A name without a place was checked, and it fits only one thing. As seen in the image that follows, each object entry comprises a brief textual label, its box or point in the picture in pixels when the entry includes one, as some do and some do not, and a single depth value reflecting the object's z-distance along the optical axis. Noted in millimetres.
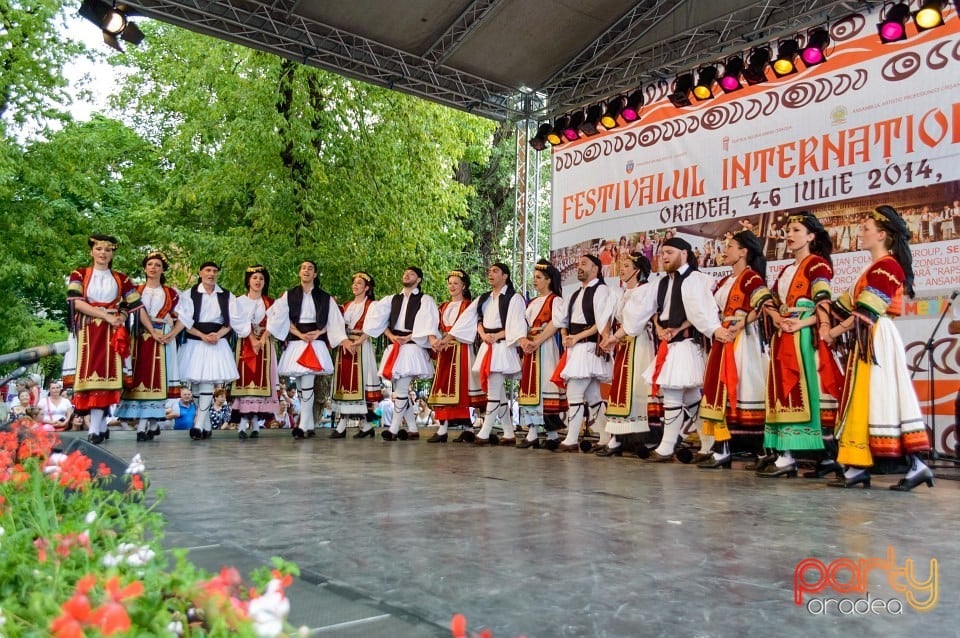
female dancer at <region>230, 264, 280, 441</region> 8039
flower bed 1120
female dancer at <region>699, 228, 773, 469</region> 5590
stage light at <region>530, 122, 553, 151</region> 8906
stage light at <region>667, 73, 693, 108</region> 7566
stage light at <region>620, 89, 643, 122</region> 8031
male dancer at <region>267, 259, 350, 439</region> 8102
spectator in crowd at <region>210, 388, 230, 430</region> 11433
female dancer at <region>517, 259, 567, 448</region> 7684
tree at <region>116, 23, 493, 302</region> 10688
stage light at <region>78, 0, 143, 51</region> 6957
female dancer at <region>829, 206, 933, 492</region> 4512
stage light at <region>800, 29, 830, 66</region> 6512
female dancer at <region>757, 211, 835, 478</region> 5145
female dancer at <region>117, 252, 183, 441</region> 7348
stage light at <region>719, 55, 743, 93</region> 7135
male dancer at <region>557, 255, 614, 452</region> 7125
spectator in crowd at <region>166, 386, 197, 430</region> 10250
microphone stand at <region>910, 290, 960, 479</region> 5965
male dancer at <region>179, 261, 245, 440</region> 7703
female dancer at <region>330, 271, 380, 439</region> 8438
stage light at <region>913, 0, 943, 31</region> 5781
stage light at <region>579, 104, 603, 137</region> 8438
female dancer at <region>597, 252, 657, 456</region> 6551
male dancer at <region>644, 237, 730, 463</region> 6074
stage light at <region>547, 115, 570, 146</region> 8750
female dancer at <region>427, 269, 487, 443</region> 8250
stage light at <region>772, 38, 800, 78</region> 6738
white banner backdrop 6234
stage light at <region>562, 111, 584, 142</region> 8594
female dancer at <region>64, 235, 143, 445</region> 6934
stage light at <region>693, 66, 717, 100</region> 7371
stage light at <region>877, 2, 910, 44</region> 6016
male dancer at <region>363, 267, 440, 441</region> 8305
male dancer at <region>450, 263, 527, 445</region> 7863
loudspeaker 3031
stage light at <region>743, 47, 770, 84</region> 6988
